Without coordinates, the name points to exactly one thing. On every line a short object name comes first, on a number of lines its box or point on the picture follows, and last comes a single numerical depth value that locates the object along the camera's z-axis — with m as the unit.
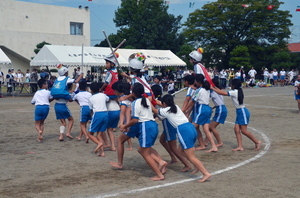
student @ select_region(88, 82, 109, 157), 8.26
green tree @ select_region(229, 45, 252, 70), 48.19
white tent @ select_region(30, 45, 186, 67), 25.73
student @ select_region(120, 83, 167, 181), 6.33
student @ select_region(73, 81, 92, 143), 9.41
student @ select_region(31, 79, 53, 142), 9.80
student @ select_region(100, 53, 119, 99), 8.88
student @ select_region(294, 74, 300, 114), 15.12
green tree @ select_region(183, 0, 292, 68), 51.59
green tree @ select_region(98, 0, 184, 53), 61.12
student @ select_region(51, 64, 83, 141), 9.76
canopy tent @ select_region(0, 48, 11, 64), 24.22
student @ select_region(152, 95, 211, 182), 6.22
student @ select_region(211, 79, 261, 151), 8.39
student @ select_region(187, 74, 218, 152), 8.45
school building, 46.47
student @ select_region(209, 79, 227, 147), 9.01
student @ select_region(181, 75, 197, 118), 8.22
